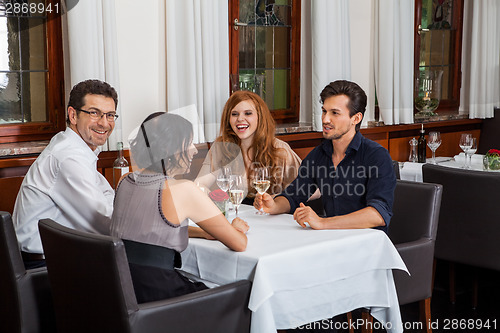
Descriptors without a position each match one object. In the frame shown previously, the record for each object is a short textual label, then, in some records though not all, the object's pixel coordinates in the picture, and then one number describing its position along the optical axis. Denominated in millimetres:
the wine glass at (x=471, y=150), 4082
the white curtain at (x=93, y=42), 3338
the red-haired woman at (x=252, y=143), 3449
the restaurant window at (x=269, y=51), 4375
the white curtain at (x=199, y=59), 3781
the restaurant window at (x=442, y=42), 5645
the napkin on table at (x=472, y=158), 4292
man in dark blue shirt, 2510
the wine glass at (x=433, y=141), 4453
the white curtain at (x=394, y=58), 4996
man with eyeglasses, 2463
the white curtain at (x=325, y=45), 4520
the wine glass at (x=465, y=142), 4074
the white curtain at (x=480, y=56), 5746
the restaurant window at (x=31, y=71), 3402
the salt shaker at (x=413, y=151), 4777
